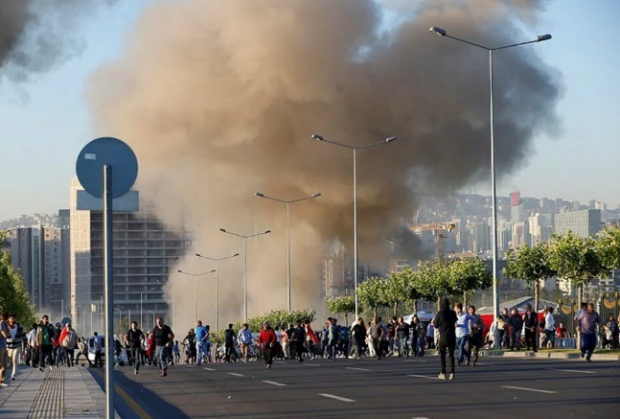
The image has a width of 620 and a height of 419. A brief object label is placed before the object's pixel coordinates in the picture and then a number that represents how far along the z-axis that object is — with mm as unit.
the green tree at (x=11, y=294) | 68562
